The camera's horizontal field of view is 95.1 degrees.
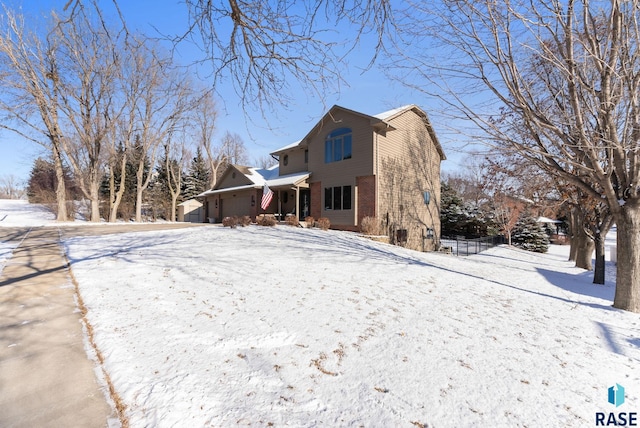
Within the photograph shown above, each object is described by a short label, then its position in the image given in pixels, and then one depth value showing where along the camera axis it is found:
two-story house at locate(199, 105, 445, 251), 15.78
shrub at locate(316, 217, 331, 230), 14.43
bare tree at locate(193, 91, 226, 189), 34.22
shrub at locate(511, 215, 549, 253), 26.75
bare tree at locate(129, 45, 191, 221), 25.00
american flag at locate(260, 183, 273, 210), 15.88
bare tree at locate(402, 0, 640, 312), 5.32
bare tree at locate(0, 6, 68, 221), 17.55
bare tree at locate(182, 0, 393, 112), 3.49
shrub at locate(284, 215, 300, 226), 15.63
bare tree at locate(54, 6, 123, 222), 20.67
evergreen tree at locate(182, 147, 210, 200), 39.50
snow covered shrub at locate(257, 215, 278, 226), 15.05
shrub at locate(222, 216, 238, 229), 14.27
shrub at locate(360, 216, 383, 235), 14.56
